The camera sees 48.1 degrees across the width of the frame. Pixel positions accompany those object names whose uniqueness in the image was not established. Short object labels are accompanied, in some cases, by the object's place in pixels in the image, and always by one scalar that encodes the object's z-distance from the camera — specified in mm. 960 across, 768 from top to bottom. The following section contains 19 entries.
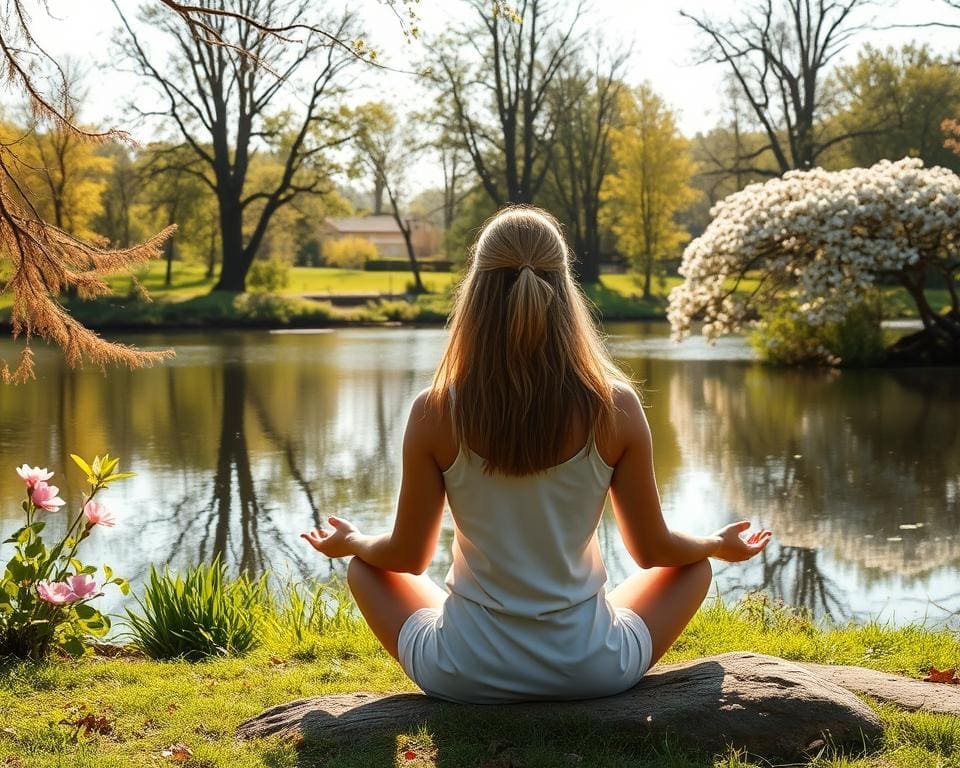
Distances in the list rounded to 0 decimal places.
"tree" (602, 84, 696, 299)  38562
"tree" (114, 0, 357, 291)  29750
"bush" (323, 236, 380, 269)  51188
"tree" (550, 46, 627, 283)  36688
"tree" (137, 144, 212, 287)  31719
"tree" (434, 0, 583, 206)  33031
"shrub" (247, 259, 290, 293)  34750
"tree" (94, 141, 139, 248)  38312
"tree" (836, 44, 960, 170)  34125
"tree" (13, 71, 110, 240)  30328
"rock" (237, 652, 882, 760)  2619
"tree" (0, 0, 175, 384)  3928
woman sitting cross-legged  2635
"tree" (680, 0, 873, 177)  29625
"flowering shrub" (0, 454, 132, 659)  3701
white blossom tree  14656
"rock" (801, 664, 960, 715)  2861
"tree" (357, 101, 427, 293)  31719
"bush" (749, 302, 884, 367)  15867
